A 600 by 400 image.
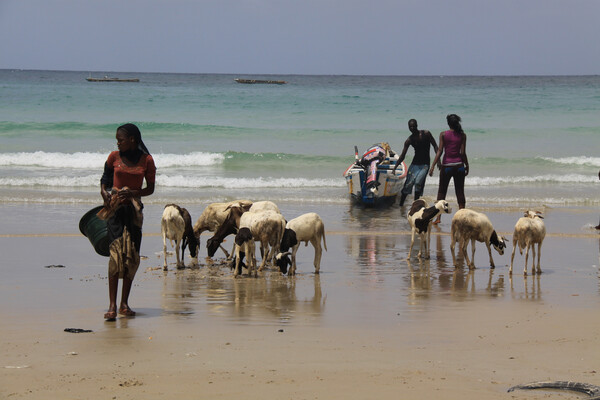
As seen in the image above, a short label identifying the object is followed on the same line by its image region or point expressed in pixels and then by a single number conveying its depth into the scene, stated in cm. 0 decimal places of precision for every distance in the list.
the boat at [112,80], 10329
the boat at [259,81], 10952
